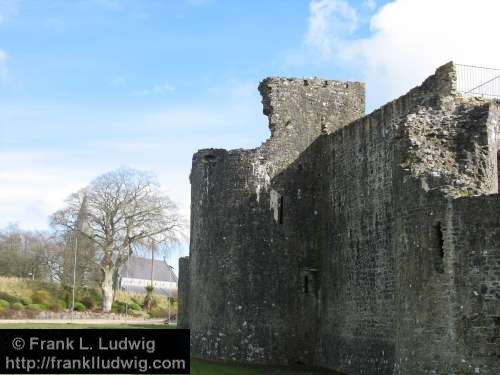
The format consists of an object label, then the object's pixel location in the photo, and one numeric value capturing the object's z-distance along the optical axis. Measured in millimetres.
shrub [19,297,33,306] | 53159
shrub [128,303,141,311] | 56812
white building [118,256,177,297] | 104812
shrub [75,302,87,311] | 53525
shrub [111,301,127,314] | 54562
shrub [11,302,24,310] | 50500
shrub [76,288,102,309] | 56094
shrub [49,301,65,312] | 52281
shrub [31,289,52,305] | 54531
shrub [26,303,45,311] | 50672
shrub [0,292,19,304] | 53762
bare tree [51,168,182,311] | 52781
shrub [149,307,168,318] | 55484
